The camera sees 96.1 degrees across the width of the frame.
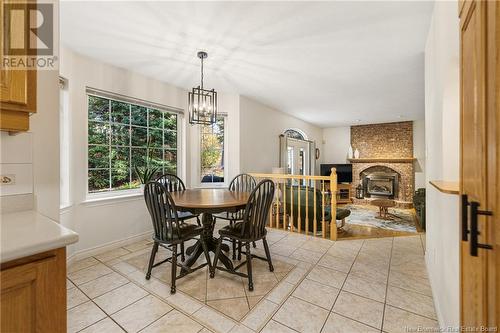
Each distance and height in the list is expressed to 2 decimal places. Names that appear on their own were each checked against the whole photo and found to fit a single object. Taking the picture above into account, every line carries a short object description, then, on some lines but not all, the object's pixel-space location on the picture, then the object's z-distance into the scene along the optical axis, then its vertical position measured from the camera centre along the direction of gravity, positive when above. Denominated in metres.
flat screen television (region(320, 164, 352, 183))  7.72 -0.21
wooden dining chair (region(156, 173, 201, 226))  2.77 -0.24
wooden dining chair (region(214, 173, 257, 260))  2.69 -0.32
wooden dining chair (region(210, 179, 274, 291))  2.06 -0.55
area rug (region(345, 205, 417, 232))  4.53 -1.22
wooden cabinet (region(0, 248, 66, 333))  0.71 -0.43
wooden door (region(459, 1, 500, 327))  0.72 +0.02
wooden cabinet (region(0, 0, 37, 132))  0.94 +0.31
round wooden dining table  2.10 -0.36
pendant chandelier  2.64 +0.69
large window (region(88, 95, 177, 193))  2.96 +0.36
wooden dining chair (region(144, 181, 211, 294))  1.94 -0.47
